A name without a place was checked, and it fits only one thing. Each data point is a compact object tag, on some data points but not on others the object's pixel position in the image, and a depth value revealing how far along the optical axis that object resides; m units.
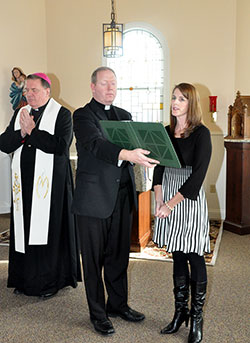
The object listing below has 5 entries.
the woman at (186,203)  2.51
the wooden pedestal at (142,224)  4.59
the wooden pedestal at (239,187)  5.30
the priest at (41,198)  3.35
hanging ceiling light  5.53
